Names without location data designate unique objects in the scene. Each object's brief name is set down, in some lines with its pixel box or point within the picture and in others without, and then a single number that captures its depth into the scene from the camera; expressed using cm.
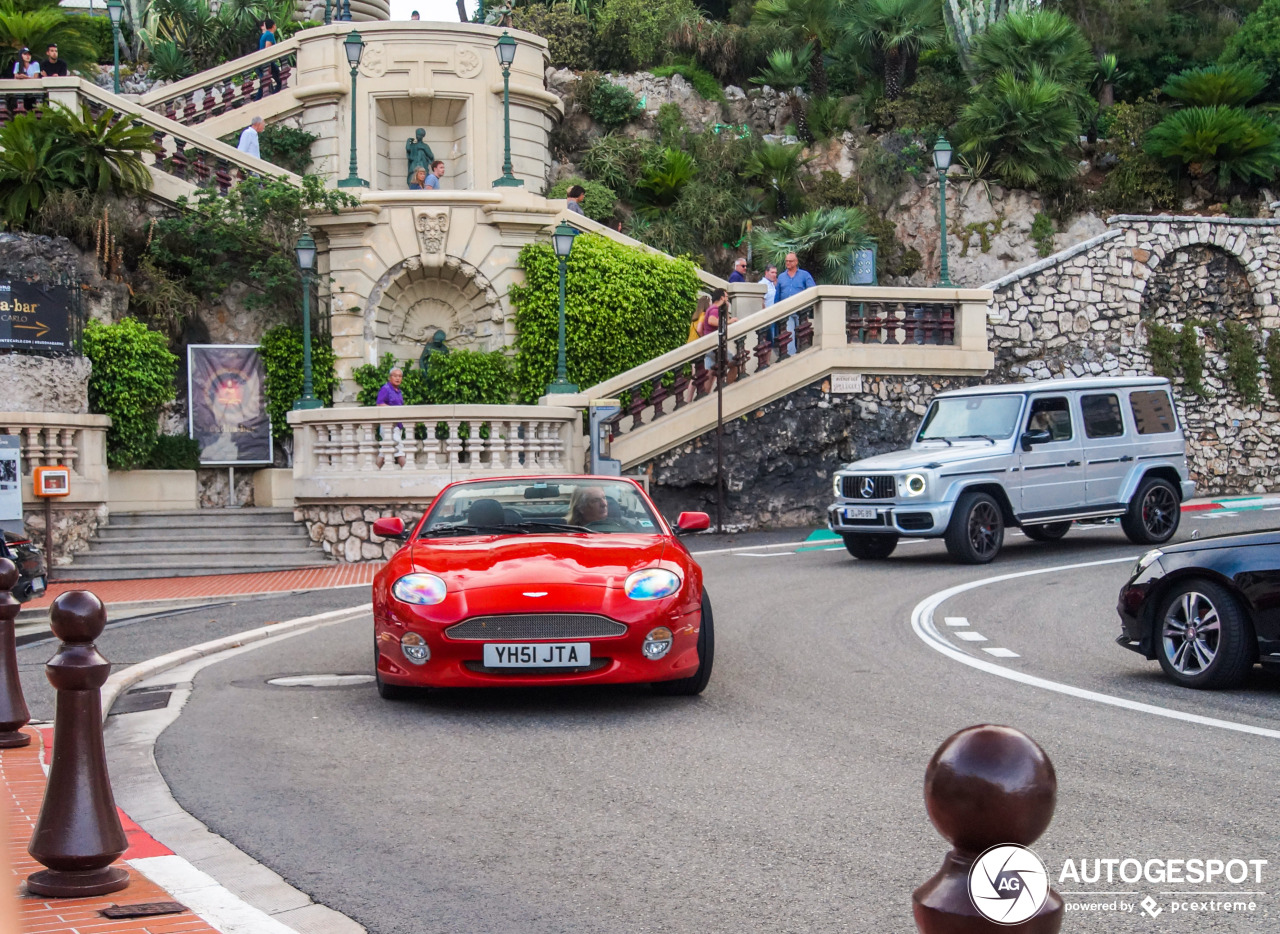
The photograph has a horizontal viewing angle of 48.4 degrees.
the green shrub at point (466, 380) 2461
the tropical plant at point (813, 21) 3622
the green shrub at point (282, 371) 2383
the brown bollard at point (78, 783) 469
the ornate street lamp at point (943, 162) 2269
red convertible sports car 763
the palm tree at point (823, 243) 2859
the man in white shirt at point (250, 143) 2836
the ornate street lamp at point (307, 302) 2083
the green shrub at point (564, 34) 3700
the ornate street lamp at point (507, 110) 2522
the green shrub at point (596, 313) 2473
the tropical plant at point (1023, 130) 3012
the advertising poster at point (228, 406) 2298
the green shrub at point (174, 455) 2197
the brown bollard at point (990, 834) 212
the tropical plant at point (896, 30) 3466
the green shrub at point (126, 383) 2094
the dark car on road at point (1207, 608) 807
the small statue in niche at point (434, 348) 2541
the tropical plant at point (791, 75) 3581
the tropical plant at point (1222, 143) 3036
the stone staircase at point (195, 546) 1820
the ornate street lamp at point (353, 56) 2469
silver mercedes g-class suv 1560
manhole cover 928
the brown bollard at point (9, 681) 708
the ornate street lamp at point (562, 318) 2127
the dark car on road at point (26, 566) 1353
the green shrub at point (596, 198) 3073
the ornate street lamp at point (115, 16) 3347
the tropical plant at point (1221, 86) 3203
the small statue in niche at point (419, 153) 2992
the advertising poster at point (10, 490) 1582
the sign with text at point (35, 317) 1925
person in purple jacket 1942
